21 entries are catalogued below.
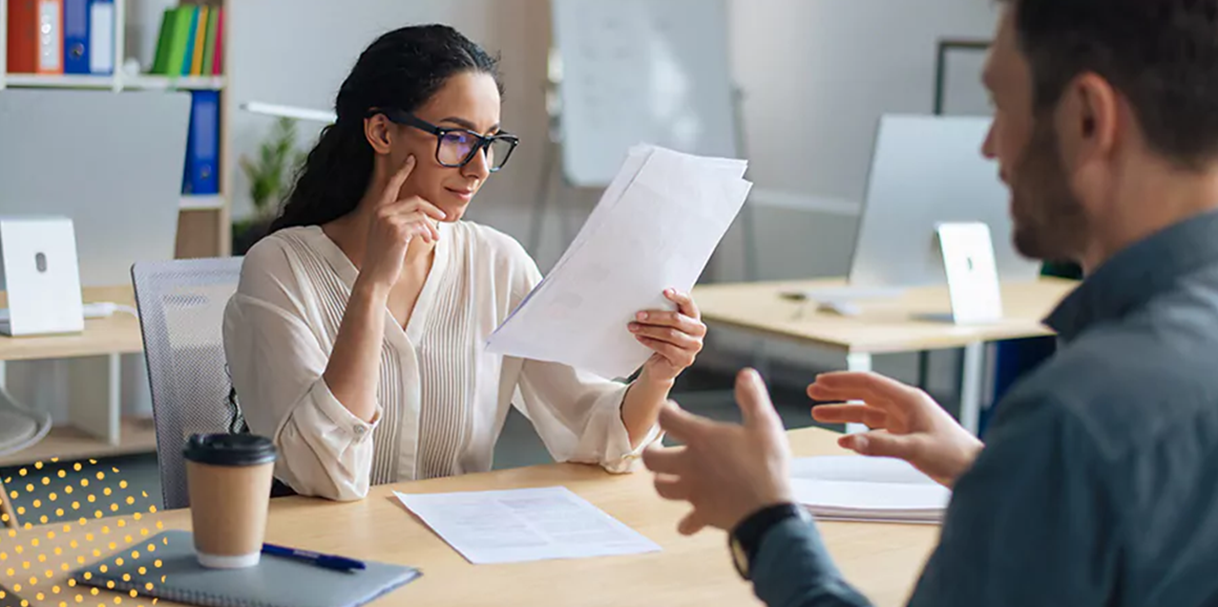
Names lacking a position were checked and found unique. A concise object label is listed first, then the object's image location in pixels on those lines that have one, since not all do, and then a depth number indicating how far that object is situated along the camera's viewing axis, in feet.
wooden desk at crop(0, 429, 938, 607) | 4.13
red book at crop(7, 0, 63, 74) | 13.60
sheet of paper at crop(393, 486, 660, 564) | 4.52
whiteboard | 17.56
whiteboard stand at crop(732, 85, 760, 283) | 19.58
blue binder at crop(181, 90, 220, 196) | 14.42
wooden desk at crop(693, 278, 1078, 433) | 9.30
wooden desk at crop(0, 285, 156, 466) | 13.55
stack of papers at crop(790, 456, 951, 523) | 5.06
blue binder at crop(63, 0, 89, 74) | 13.79
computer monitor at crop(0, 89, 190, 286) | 9.45
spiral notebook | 3.87
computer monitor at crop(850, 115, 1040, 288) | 10.35
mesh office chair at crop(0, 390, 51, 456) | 8.30
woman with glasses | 5.41
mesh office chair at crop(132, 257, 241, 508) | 5.84
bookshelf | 14.08
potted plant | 15.53
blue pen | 4.14
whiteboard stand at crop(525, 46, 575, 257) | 18.81
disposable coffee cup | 3.94
